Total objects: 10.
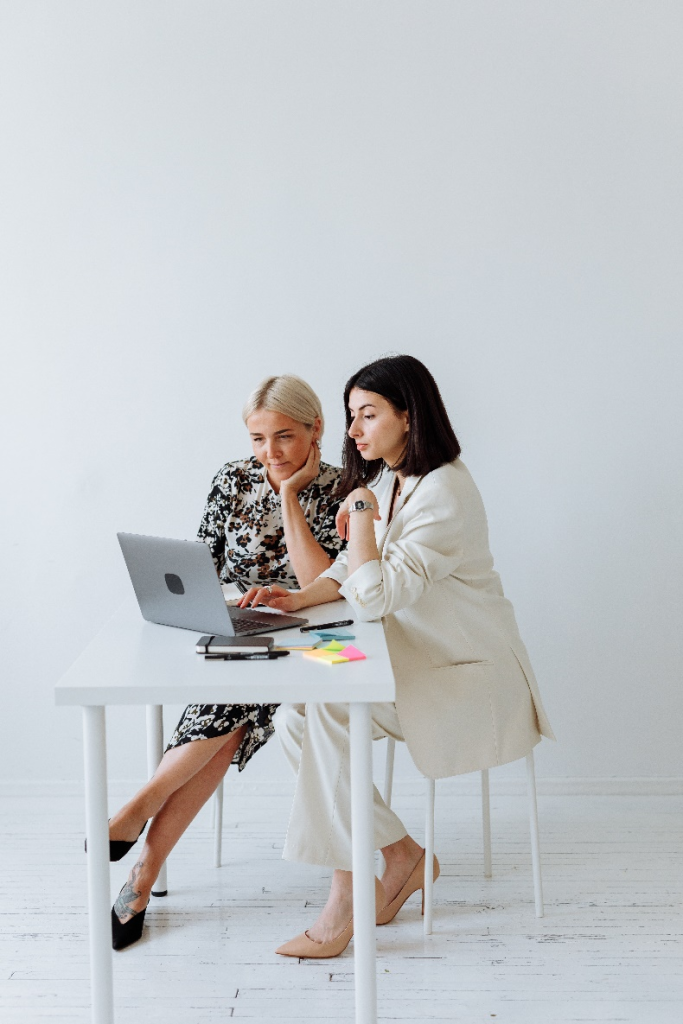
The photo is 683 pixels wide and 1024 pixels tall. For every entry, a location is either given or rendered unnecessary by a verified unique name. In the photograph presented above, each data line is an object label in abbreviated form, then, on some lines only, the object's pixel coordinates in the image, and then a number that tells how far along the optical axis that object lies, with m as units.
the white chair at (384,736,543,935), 2.31
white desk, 1.70
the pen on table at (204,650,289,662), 1.86
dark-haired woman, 2.17
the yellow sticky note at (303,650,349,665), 1.83
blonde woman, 2.29
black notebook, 1.89
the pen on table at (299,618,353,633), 2.10
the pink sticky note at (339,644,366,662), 1.85
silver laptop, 1.94
